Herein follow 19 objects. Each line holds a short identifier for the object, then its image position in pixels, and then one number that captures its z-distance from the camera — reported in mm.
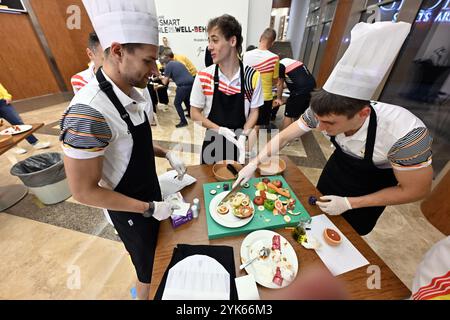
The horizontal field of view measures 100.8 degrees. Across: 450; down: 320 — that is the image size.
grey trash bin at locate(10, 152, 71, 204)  2078
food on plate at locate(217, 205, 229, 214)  1027
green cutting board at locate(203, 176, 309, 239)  944
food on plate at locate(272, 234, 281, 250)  869
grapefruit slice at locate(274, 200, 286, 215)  1043
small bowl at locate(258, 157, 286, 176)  1377
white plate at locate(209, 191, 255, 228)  966
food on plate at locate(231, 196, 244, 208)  1059
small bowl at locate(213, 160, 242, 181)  1318
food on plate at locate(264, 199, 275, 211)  1065
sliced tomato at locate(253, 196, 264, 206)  1108
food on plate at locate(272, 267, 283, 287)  756
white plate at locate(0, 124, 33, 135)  2078
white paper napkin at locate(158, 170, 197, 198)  1243
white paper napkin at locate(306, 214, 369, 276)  816
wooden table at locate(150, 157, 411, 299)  739
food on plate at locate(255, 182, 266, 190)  1209
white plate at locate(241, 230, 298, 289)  774
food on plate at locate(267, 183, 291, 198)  1143
